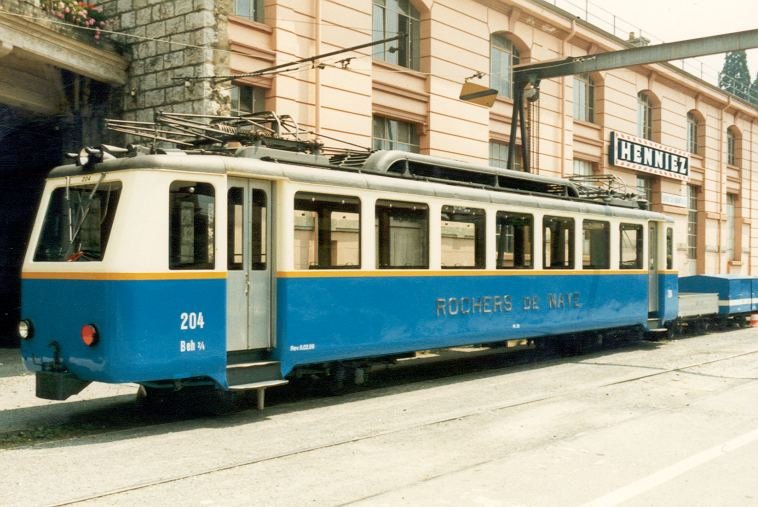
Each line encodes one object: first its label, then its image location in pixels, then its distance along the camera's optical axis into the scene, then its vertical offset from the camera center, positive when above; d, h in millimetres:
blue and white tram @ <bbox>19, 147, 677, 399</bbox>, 8375 -112
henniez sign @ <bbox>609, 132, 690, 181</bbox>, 27998 +3520
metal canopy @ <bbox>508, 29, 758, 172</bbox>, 16969 +4232
